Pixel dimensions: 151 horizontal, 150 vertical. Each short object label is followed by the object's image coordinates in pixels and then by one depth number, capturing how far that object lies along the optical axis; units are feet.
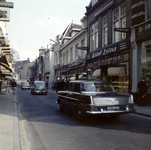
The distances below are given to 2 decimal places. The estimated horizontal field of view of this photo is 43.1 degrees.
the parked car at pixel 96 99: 21.61
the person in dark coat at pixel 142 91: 37.44
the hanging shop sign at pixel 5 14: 27.81
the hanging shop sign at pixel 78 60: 78.23
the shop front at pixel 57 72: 123.07
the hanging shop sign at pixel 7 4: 24.66
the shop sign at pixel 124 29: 43.94
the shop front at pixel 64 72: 105.89
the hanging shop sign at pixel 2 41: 39.88
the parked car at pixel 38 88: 77.05
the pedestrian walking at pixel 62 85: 83.66
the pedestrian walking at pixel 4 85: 82.48
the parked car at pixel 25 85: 134.27
